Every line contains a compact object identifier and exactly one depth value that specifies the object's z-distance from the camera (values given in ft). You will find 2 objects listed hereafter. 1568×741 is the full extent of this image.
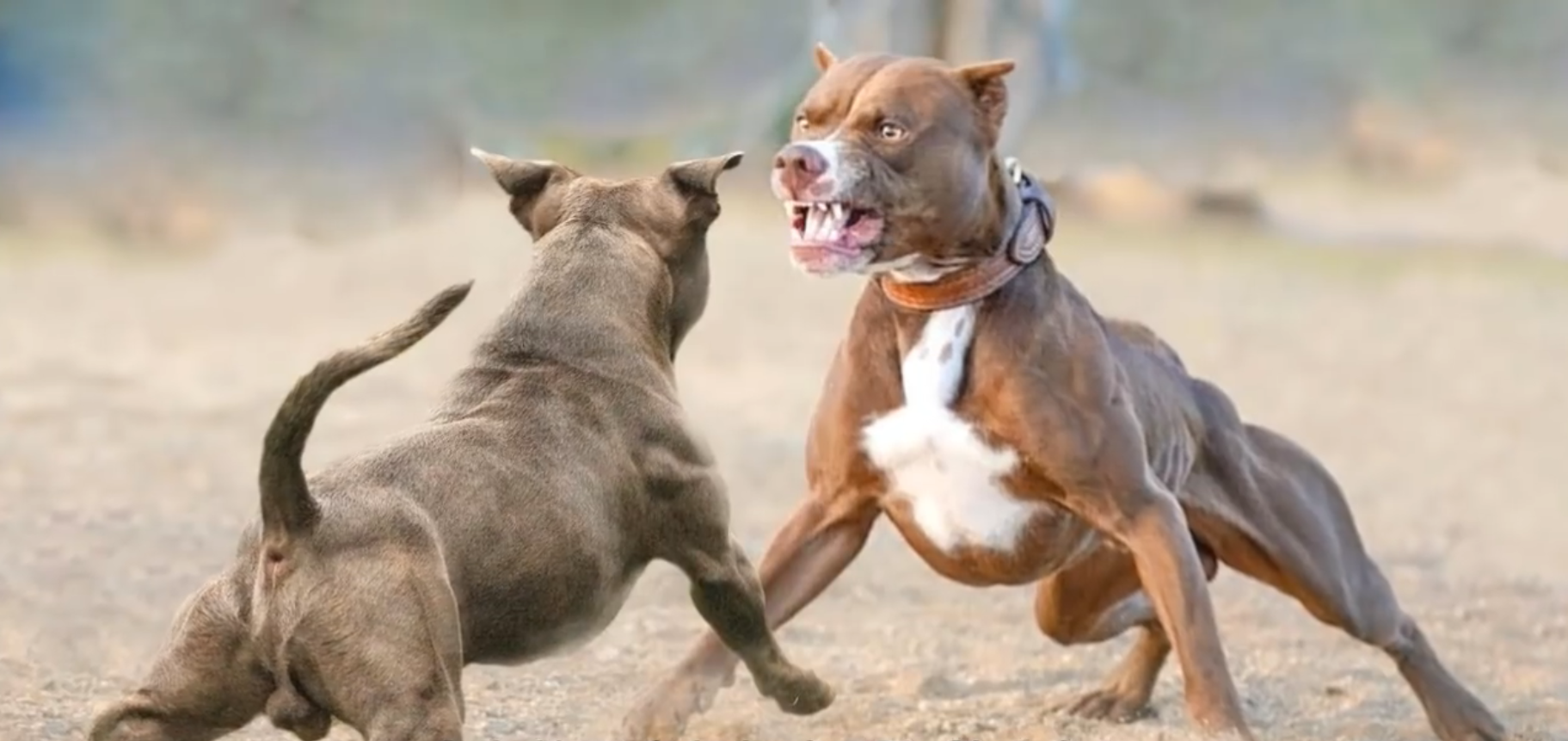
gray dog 22.75
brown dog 27.91
